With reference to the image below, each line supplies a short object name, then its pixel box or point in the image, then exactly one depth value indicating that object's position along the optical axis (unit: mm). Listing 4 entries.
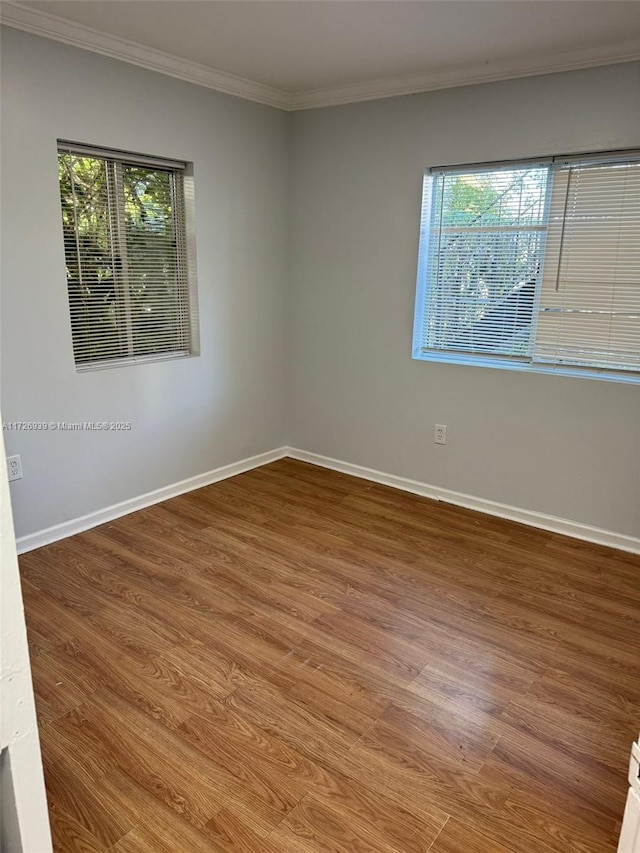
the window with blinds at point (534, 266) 2883
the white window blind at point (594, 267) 2840
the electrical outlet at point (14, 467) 2820
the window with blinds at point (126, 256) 2975
